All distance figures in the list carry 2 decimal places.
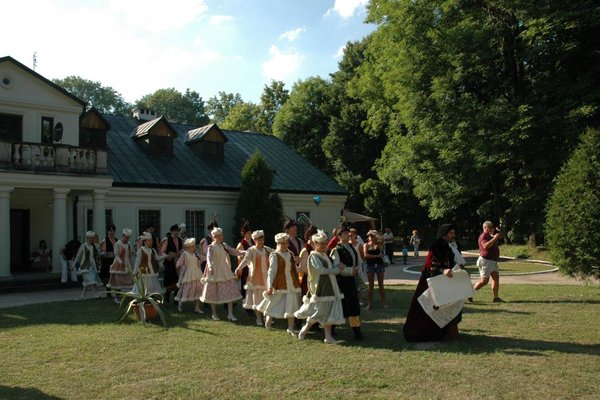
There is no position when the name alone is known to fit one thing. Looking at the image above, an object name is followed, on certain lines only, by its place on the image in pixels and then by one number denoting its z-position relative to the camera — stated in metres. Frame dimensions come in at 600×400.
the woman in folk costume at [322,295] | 8.16
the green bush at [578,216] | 12.91
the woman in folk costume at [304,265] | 9.25
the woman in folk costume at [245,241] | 11.44
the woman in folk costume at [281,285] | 9.15
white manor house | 17.56
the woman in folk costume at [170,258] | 12.72
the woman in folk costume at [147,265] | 11.95
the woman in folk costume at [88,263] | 13.94
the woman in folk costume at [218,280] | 10.62
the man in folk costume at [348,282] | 8.35
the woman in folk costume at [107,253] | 14.29
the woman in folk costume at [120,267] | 13.30
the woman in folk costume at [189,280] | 11.55
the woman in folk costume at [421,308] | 7.98
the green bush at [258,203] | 22.53
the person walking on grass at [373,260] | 11.95
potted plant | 10.08
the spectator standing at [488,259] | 11.88
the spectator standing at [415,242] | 27.57
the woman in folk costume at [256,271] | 10.06
